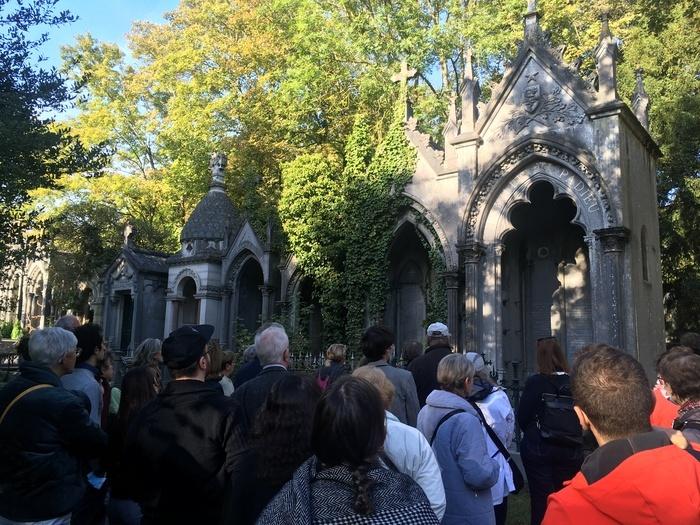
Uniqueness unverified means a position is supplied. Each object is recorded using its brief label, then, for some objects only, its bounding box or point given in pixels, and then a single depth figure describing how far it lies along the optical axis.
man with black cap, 2.96
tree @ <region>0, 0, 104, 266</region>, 9.80
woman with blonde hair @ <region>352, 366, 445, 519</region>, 2.71
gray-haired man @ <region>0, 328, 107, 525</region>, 3.38
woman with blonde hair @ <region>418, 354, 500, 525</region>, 3.58
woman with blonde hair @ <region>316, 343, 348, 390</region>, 5.85
